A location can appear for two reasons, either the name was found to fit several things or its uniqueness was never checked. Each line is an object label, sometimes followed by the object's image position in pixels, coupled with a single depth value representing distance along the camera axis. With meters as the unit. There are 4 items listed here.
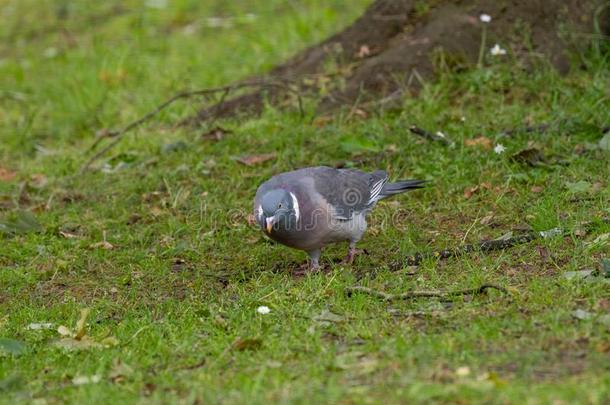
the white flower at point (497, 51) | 15.64
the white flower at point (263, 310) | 9.73
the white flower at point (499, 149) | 13.59
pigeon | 10.90
